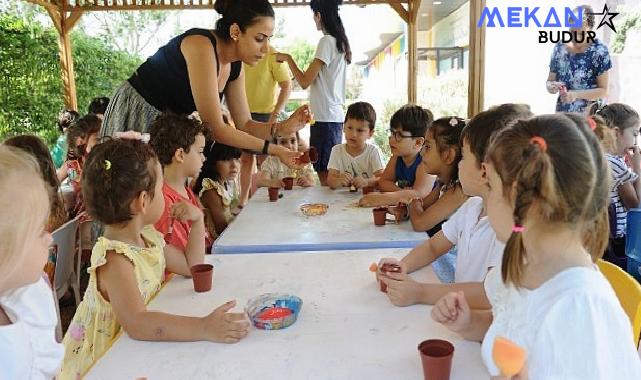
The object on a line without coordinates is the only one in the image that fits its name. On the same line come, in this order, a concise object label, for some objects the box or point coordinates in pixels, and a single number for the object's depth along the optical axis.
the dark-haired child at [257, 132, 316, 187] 3.68
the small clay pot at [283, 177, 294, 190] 3.54
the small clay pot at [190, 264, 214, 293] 1.66
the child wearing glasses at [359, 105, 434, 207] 3.15
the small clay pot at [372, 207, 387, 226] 2.45
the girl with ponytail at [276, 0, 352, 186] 4.49
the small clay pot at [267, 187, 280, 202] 3.14
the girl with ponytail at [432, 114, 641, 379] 0.96
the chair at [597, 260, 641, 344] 1.27
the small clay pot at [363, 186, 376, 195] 3.28
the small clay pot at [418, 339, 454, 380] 1.06
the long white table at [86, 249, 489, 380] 1.18
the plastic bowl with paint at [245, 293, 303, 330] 1.38
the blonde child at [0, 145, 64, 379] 1.00
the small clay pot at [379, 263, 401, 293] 1.59
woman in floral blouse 3.88
